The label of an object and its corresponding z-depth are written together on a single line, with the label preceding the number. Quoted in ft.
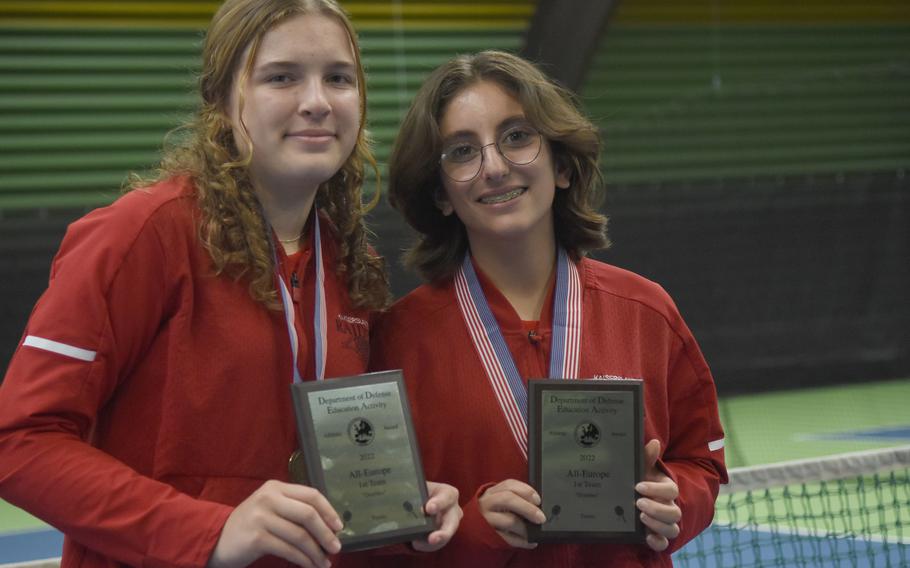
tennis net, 12.35
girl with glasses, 7.20
